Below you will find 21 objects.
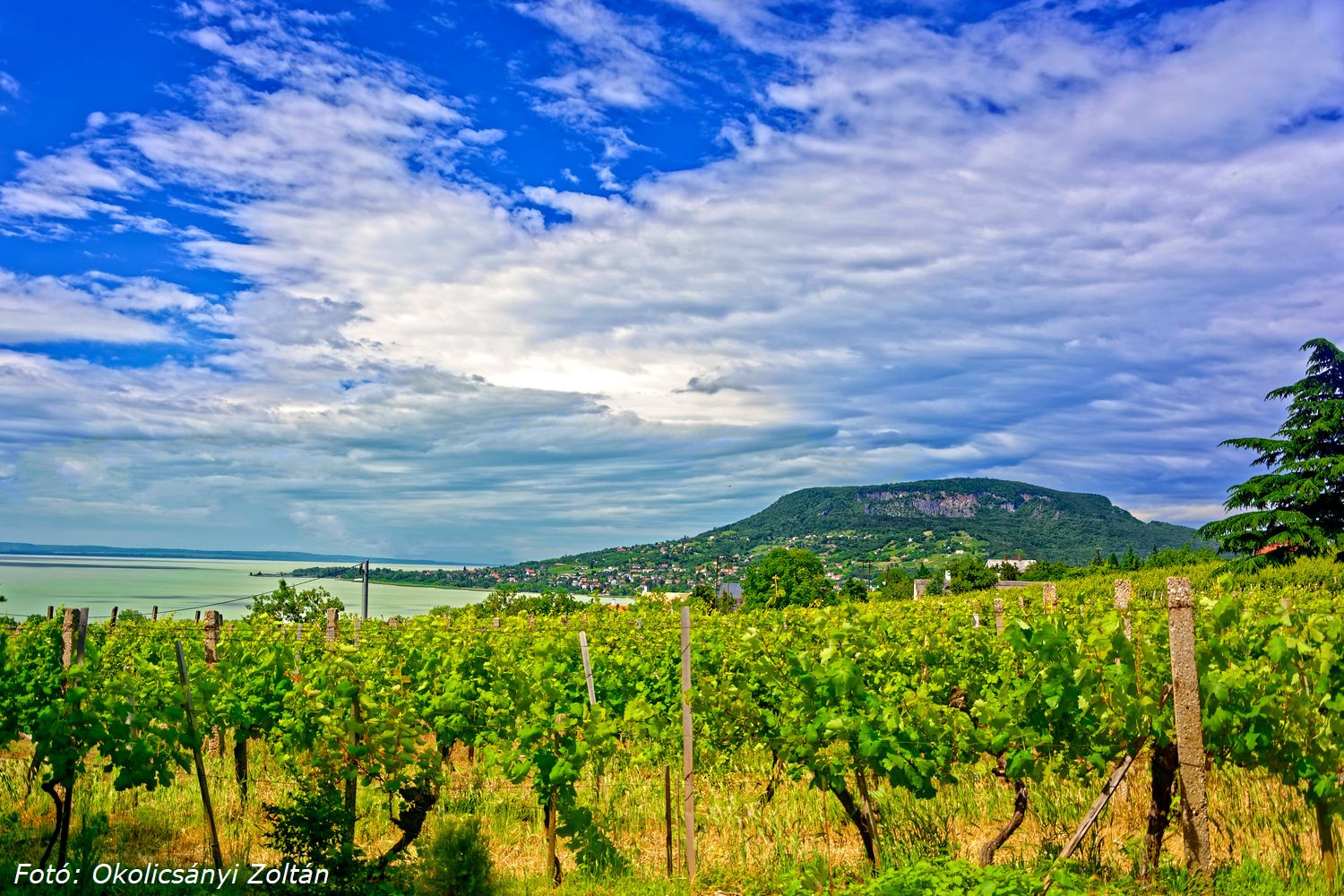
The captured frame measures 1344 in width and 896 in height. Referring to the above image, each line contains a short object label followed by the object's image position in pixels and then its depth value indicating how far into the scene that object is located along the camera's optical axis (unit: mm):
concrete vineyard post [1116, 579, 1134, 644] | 9762
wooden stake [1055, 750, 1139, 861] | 5387
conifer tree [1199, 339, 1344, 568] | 24078
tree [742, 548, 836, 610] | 56938
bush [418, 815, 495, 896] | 5711
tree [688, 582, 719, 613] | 57125
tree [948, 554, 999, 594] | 71562
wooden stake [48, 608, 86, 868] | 5945
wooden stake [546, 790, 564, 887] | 6204
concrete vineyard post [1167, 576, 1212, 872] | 5488
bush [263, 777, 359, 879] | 5438
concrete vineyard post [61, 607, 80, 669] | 10055
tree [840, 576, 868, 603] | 69375
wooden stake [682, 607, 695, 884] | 6117
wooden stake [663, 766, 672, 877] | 6250
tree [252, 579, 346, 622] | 29312
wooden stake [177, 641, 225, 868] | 6133
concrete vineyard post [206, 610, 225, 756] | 9750
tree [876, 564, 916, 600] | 68312
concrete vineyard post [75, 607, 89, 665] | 8443
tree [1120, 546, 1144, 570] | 56594
